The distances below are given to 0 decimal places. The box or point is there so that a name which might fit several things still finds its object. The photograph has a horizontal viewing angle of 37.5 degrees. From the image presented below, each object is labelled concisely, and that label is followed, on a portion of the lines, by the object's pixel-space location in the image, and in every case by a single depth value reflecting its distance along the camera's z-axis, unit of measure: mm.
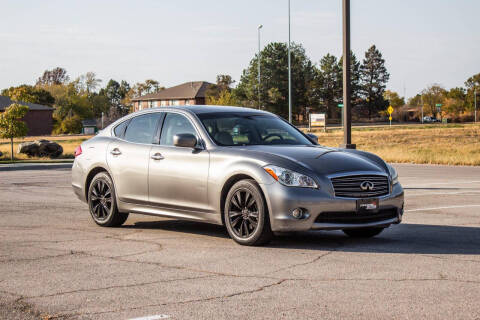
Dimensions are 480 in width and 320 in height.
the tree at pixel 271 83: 99188
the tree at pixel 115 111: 138875
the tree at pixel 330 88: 124688
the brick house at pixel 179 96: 131000
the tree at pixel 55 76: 182000
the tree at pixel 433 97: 151625
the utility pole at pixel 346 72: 15023
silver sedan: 7789
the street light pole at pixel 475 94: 131625
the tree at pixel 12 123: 40000
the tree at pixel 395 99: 161338
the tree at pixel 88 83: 136750
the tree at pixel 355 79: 126625
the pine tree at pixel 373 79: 134000
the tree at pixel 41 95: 121225
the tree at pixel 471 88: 137750
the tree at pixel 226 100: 95281
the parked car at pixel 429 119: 131250
